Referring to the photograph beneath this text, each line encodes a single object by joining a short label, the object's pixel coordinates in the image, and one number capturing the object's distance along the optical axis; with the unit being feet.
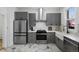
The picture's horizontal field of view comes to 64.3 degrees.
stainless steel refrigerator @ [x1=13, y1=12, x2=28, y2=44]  8.56
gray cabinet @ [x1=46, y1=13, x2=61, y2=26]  9.13
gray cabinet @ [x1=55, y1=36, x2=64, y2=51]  6.45
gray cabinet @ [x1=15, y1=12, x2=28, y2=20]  9.08
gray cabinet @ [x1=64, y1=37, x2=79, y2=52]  3.83
